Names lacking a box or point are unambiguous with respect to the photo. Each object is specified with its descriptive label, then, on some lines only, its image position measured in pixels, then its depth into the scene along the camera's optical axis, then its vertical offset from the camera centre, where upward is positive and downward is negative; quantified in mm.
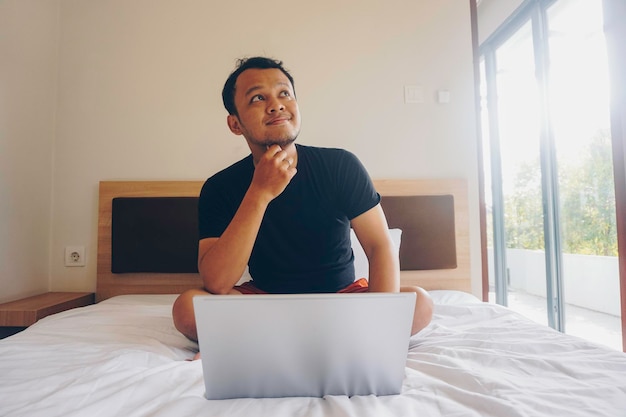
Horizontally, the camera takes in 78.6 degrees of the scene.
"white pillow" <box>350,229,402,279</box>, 1643 -147
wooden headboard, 2037 -75
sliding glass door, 2256 +368
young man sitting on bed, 1221 +67
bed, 629 -300
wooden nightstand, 1588 -327
